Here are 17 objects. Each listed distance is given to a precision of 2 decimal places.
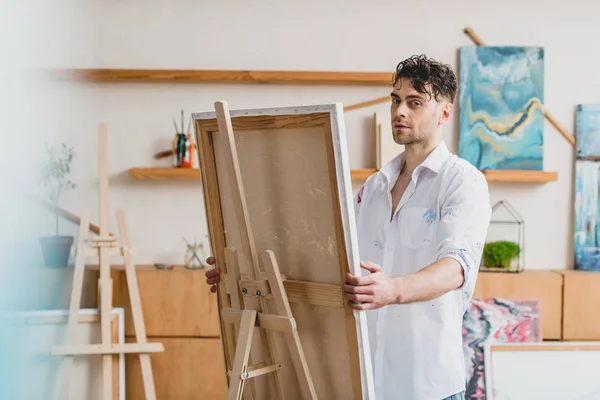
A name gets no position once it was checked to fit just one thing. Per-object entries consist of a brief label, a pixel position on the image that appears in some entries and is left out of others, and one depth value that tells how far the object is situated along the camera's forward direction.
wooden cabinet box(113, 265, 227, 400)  3.64
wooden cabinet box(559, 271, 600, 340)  3.61
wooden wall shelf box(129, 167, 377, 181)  3.76
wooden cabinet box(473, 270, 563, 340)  3.62
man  1.96
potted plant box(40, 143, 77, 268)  3.27
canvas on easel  1.69
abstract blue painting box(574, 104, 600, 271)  3.87
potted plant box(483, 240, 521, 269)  3.70
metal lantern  3.70
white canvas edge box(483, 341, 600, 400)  3.53
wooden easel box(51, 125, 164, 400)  3.41
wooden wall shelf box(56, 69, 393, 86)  3.81
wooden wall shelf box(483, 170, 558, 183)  3.78
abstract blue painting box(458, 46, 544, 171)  3.87
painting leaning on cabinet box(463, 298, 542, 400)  3.61
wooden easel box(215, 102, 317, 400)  1.79
